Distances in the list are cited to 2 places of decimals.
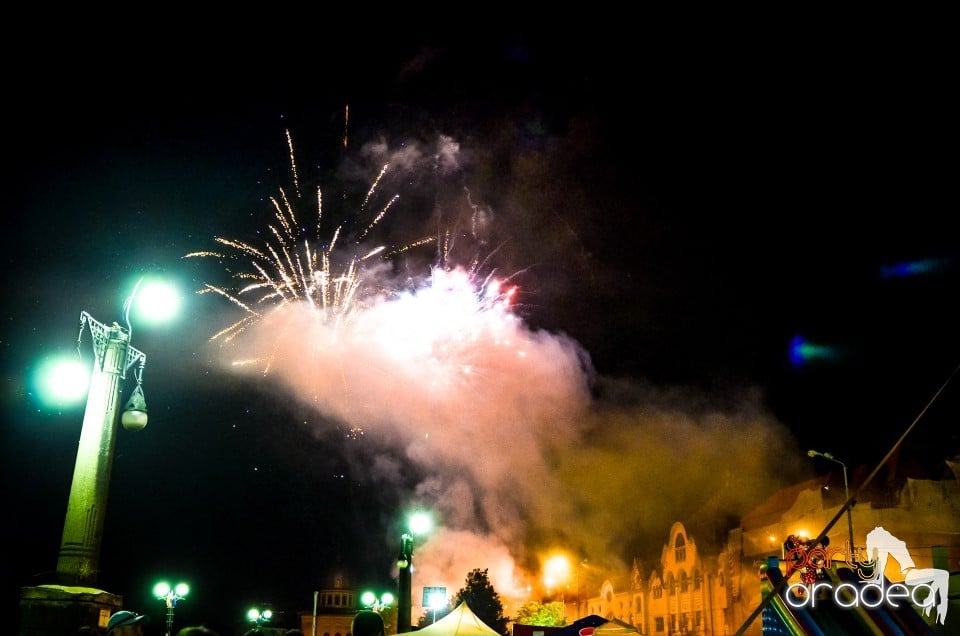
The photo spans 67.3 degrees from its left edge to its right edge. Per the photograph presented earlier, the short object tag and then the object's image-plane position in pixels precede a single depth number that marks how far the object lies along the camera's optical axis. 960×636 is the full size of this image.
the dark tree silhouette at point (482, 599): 51.68
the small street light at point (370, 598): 30.52
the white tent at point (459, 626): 11.36
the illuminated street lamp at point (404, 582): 14.04
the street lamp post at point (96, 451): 8.66
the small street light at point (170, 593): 22.69
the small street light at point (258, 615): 36.09
